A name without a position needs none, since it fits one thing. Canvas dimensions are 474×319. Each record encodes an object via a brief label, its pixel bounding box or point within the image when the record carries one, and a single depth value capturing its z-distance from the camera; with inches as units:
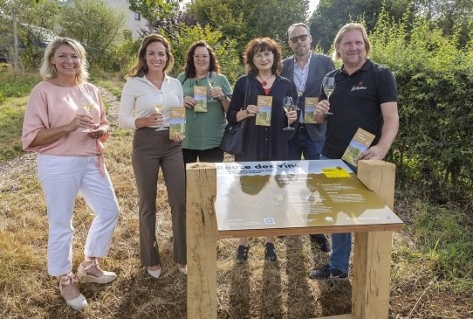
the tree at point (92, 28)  742.5
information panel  74.1
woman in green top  135.5
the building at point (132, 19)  1335.5
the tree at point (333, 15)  935.7
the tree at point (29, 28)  650.8
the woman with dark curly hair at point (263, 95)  125.3
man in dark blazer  139.1
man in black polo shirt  105.0
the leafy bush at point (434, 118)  165.5
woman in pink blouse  105.5
